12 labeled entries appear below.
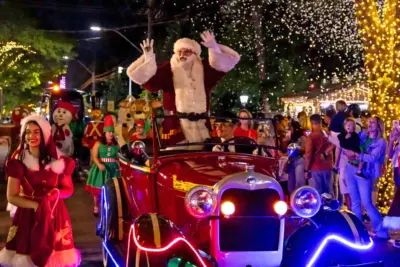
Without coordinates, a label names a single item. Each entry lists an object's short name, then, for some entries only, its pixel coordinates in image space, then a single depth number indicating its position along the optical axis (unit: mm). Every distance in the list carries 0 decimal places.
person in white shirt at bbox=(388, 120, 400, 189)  8219
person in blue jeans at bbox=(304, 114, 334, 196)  8945
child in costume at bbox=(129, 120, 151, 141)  9195
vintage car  4655
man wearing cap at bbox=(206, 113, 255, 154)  6039
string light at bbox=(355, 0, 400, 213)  9508
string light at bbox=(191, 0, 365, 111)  24469
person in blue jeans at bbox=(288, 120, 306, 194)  9508
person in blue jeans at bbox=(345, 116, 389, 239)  8414
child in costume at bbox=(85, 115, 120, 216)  9578
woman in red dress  5133
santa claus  7109
